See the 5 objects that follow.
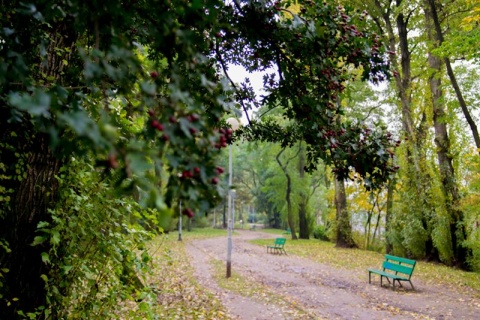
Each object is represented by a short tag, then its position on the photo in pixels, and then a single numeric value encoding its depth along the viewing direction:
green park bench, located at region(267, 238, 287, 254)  17.62
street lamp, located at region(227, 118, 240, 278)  10.90
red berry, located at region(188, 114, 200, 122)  1.18
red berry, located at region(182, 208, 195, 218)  1.17
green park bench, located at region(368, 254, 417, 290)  9.55
